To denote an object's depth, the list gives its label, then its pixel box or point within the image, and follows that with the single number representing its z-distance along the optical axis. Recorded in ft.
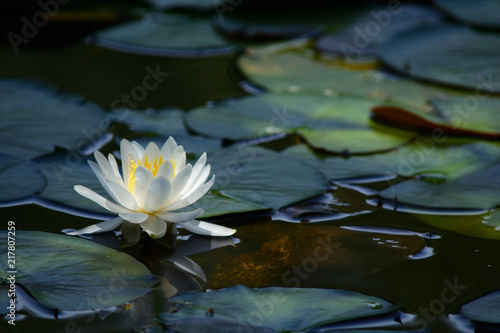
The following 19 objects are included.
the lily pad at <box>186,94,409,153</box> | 16.14
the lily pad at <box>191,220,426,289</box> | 10.73
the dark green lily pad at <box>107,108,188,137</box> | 16.22
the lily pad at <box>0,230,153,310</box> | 9.66
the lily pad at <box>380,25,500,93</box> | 19.79
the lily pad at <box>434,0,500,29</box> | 23.62
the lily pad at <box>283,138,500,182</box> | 14.60
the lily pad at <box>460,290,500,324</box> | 9.59
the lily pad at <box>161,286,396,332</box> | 9.07
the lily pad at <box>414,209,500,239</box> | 12.33
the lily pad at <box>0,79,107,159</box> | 14.94
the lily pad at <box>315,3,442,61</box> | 22.75
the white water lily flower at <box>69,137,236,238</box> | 10.93
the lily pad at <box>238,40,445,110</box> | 19.22
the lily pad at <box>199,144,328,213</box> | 13.14
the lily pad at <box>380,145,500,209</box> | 13.26
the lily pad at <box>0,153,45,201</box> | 12.81
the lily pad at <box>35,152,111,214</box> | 12.62
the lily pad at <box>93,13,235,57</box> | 22.79
